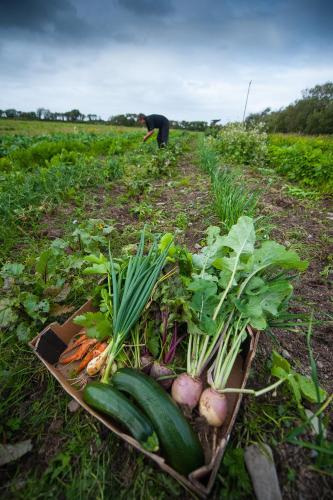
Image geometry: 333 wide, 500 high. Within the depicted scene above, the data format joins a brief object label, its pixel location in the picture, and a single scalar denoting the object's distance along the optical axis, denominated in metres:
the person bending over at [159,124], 9.98
